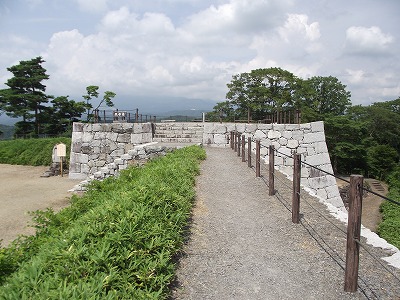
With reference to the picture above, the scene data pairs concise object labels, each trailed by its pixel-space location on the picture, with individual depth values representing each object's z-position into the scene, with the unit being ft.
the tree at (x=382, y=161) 113.70
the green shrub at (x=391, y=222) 46.84
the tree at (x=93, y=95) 94.48
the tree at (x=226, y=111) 107.86
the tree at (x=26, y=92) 87.25
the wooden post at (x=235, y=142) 44.78
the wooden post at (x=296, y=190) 16.26
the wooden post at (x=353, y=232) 9.76
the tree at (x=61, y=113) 92.94
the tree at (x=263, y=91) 99.45
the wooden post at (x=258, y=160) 27.73
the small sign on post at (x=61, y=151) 57.26
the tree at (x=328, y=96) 112.37
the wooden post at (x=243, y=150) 36.28
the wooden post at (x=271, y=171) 22.02
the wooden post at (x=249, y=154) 31.95
